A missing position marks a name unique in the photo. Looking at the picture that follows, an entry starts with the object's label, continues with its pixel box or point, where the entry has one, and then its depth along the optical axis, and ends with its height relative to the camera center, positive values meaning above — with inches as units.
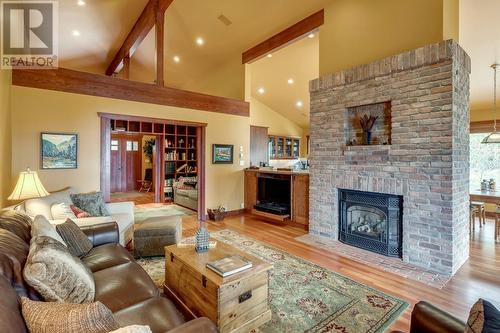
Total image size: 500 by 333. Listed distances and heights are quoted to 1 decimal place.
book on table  76.8 -32.5
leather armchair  47.9 -31.3
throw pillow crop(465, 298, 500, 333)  33.9 -21.7
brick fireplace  117.0 +11.2
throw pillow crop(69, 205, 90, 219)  132.0 -26.1
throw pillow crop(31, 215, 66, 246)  69.8 -19.1
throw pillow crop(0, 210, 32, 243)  71.9 -18.0
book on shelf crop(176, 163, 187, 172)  312.9 -3.1
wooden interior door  358.6 +3.7
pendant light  170.1 +20.1
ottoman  133.3 -39.6
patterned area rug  81.9 -52.2
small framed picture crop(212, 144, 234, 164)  228.8 +10.2
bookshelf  302.8 +13.0
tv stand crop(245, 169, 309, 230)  195.5 -31.4
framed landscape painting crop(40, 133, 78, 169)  154.4 +8.9
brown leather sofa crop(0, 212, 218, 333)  40.4 -34.8
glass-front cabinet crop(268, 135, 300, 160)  373.1 +27.0
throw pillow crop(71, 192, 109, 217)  146.9 -23.3
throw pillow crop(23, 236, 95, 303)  50.8 -24.0
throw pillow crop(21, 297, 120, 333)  34.6 -22.3
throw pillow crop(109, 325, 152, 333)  31.5 -21.2
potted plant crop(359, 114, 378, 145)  147.0 +23.2
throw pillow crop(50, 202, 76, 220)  123.1 -23.7
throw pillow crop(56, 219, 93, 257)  93.5 -28.5
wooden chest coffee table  72.8 -40.1
